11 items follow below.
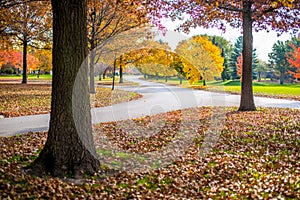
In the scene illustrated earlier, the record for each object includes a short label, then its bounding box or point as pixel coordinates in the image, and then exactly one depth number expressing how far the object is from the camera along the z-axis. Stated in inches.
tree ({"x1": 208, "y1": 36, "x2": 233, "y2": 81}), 2775.6
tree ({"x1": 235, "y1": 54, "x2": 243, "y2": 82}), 2178.2
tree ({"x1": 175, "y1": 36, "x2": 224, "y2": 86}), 1327.5
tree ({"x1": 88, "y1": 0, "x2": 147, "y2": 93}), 803.4
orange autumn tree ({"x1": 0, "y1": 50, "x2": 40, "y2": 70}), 2150.8
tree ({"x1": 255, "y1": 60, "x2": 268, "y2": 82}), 2815.5
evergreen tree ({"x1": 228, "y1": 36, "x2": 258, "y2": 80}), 2504.9
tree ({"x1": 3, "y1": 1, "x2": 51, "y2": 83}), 1038.2
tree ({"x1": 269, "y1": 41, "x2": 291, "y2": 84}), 2460.6
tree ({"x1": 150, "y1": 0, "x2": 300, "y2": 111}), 577.3
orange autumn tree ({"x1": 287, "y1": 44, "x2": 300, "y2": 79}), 1618.5
